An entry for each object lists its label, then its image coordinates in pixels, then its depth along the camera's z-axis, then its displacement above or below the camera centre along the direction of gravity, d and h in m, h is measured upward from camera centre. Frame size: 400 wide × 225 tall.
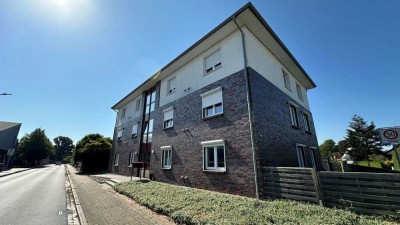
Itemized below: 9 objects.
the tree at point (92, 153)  24.64 +1.64
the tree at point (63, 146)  108.19 +11.41
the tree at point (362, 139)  42.38 +5.84
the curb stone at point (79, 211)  5.60 -1.58
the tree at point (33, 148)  45.72 +4.41
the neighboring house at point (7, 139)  34.28 +5.38
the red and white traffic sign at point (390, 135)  5.97 +0.94
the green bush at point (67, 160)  89.80 +2.67
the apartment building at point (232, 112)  8.61 +3.08
